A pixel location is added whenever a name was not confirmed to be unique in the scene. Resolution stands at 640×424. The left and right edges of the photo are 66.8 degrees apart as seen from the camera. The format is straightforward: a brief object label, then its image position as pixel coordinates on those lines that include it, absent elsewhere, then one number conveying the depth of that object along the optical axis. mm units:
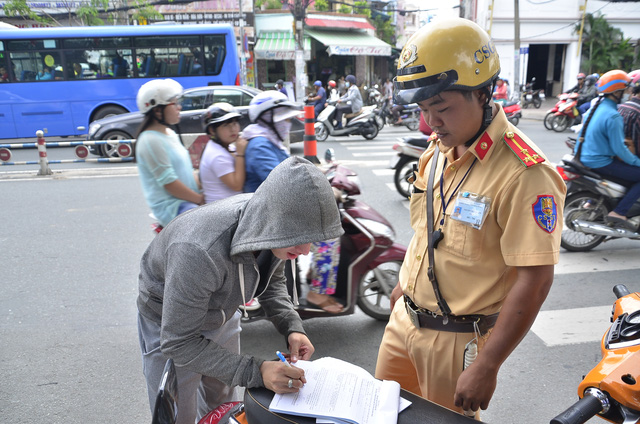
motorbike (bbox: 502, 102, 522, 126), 13555
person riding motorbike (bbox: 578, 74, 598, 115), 13182
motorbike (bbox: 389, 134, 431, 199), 6746
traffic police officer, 1447
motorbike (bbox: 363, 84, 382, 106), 18766
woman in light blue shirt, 3219
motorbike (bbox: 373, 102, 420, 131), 14750
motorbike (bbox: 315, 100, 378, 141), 12719
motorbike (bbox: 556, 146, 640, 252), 4852
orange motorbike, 1248
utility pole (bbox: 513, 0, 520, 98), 20312
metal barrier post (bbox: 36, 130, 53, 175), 8891
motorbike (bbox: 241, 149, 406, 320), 3412
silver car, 10578
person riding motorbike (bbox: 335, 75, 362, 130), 12852
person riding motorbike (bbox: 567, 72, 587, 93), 15266
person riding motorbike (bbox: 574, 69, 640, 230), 4621
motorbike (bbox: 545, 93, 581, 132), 13375
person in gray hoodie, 1349
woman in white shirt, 3467
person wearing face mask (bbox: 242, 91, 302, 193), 3516
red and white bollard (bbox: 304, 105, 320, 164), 7773
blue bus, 12727
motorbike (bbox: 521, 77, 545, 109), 20984
